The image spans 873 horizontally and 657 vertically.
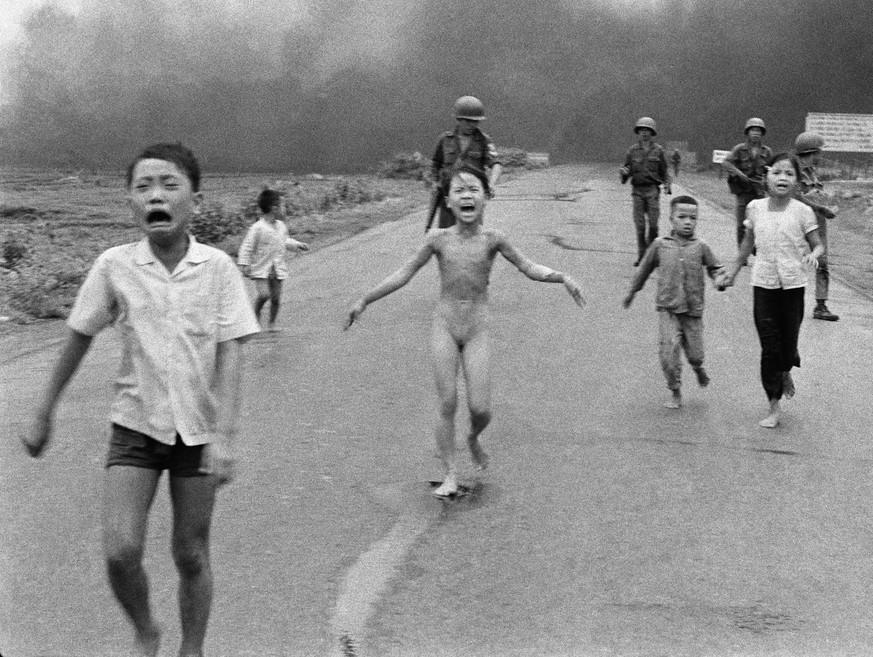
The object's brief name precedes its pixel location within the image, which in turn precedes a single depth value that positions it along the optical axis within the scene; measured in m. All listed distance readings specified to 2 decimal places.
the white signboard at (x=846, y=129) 34.97
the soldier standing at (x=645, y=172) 15.29
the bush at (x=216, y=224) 19.25
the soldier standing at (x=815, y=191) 11.03
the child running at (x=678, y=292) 8.45
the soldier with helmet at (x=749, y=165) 14.45
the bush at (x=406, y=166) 38.30
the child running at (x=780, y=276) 7.91
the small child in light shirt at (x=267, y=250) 10.68
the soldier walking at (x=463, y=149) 12.22
